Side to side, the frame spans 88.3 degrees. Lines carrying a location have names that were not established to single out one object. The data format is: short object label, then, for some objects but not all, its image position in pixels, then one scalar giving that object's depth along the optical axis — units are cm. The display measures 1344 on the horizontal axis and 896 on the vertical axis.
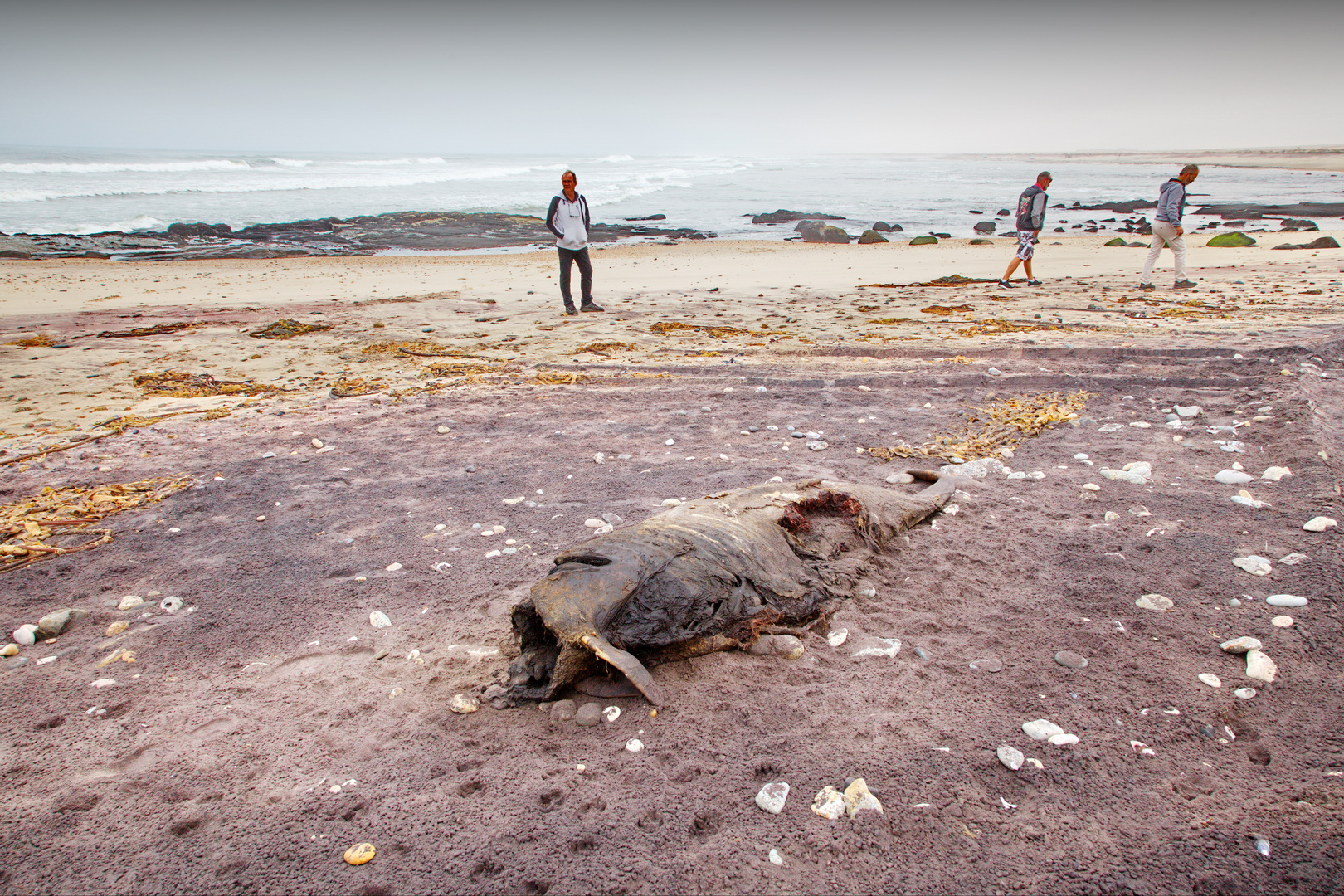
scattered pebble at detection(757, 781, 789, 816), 217
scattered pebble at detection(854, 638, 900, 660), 288
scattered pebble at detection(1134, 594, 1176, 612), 306
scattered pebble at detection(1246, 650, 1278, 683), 259
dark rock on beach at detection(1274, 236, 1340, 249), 1499
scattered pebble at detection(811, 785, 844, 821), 214
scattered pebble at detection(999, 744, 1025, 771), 229
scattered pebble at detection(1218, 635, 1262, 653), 272
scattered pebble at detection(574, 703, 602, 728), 255
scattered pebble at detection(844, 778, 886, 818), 216
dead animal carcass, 265
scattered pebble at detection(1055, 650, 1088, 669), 275
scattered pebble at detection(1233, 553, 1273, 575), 324
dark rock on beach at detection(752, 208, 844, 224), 2736
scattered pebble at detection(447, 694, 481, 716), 262
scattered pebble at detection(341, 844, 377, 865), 202
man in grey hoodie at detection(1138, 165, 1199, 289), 994
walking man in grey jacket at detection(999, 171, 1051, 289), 1103
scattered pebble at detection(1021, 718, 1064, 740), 240
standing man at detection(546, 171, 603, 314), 979
